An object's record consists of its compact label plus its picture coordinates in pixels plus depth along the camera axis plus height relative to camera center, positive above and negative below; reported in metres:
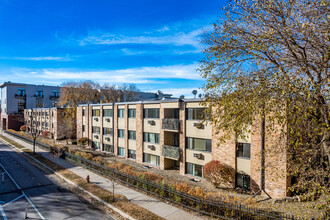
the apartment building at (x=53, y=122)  46.88 -3.84
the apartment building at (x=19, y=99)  69.12 +2.68
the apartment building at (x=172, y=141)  17.42 -3.94
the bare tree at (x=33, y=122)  60.92 -4.52
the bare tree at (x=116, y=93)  68.06 +4.98
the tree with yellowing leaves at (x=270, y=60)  7.10 +2.00
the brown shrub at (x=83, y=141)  37.76 -6.29
